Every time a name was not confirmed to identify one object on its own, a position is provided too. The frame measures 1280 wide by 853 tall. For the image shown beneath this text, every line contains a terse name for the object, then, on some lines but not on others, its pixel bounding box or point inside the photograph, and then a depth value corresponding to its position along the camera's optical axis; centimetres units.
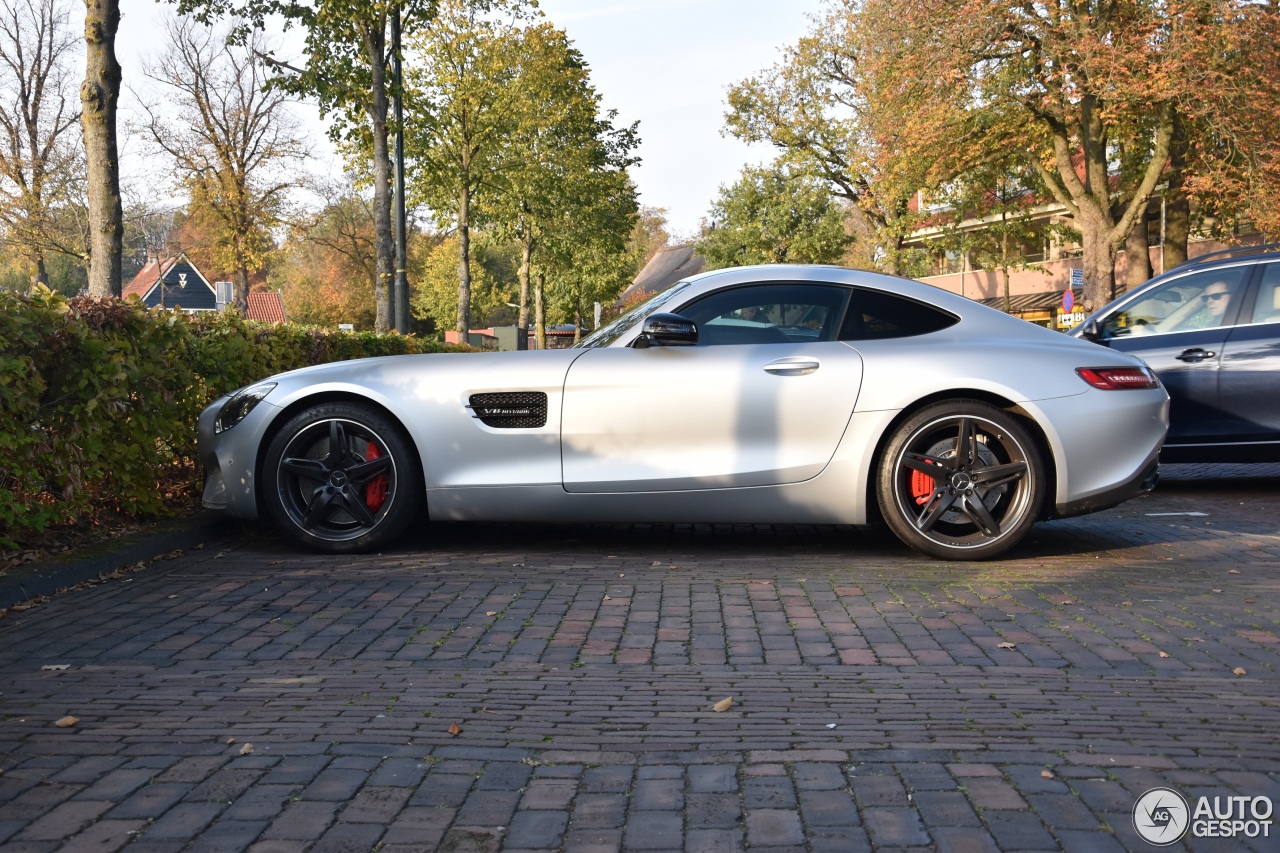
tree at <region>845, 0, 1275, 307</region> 2355
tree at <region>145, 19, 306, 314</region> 4347
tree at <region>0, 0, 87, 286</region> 3897
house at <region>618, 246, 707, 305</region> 9876
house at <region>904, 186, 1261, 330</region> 4234
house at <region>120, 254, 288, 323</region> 6519
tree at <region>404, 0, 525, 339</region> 3369
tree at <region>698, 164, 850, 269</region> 5203
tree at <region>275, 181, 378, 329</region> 4634
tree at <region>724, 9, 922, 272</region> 4481
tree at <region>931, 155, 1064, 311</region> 3784
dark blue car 812
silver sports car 566
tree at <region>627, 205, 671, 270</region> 10500
